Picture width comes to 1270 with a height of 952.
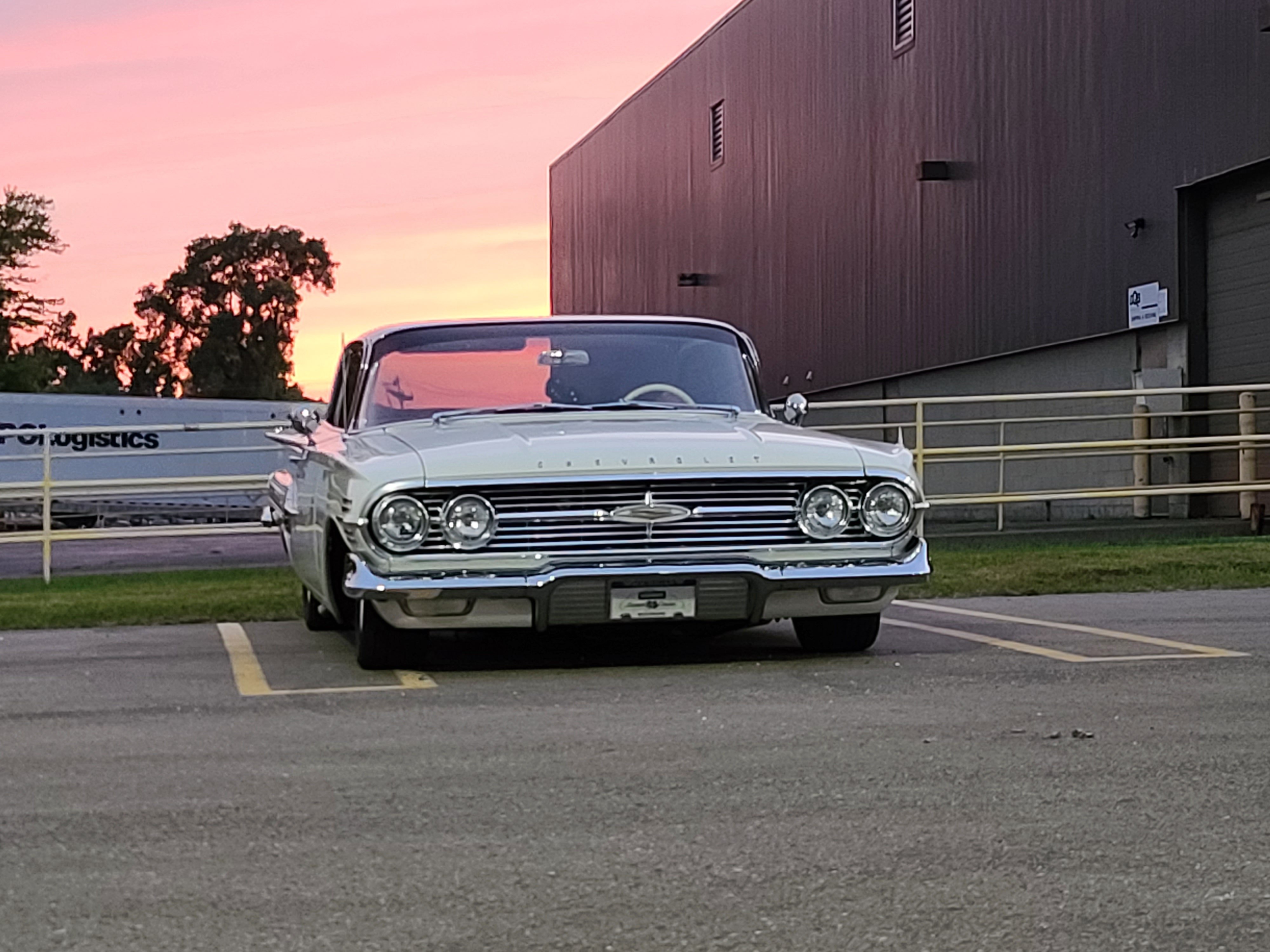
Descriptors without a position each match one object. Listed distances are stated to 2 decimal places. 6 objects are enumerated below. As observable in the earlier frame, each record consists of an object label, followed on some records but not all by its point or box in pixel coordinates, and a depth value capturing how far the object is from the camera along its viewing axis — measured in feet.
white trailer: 108.78
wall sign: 68.85
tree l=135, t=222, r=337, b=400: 281.33
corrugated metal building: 65.67
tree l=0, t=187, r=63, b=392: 218.59
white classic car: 22.53
